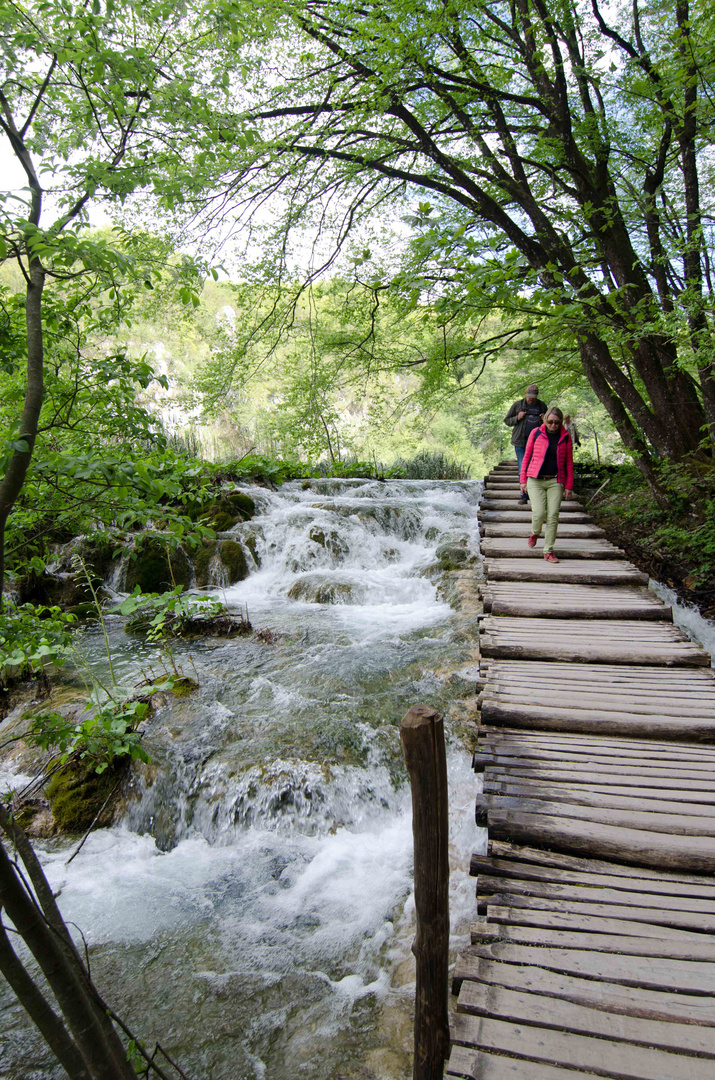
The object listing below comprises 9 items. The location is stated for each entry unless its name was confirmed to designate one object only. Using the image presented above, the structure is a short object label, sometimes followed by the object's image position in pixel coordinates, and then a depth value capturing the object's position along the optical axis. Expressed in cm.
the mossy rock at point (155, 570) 948
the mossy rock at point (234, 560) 991
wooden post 163
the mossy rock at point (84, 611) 823
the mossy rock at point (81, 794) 425
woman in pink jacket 629
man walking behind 839
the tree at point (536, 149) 567
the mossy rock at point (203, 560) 983
